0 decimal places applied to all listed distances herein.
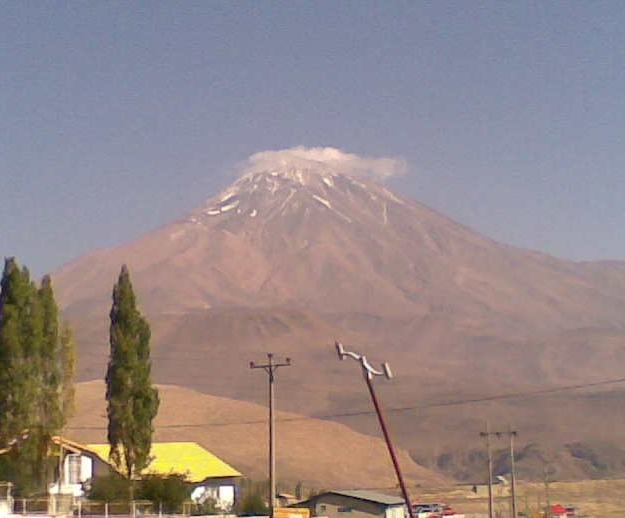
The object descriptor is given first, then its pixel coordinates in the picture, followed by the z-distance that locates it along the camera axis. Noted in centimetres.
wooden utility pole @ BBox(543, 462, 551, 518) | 9616
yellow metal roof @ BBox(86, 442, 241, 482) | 8094
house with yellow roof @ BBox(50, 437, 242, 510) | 6218
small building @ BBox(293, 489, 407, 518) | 8819
